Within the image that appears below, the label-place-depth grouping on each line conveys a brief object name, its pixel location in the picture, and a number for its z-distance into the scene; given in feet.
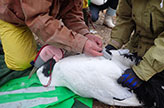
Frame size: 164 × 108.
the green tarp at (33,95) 3.73
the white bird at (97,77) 3.38
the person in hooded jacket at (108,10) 8.05
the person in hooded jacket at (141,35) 3.04
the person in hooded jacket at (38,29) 3.21
